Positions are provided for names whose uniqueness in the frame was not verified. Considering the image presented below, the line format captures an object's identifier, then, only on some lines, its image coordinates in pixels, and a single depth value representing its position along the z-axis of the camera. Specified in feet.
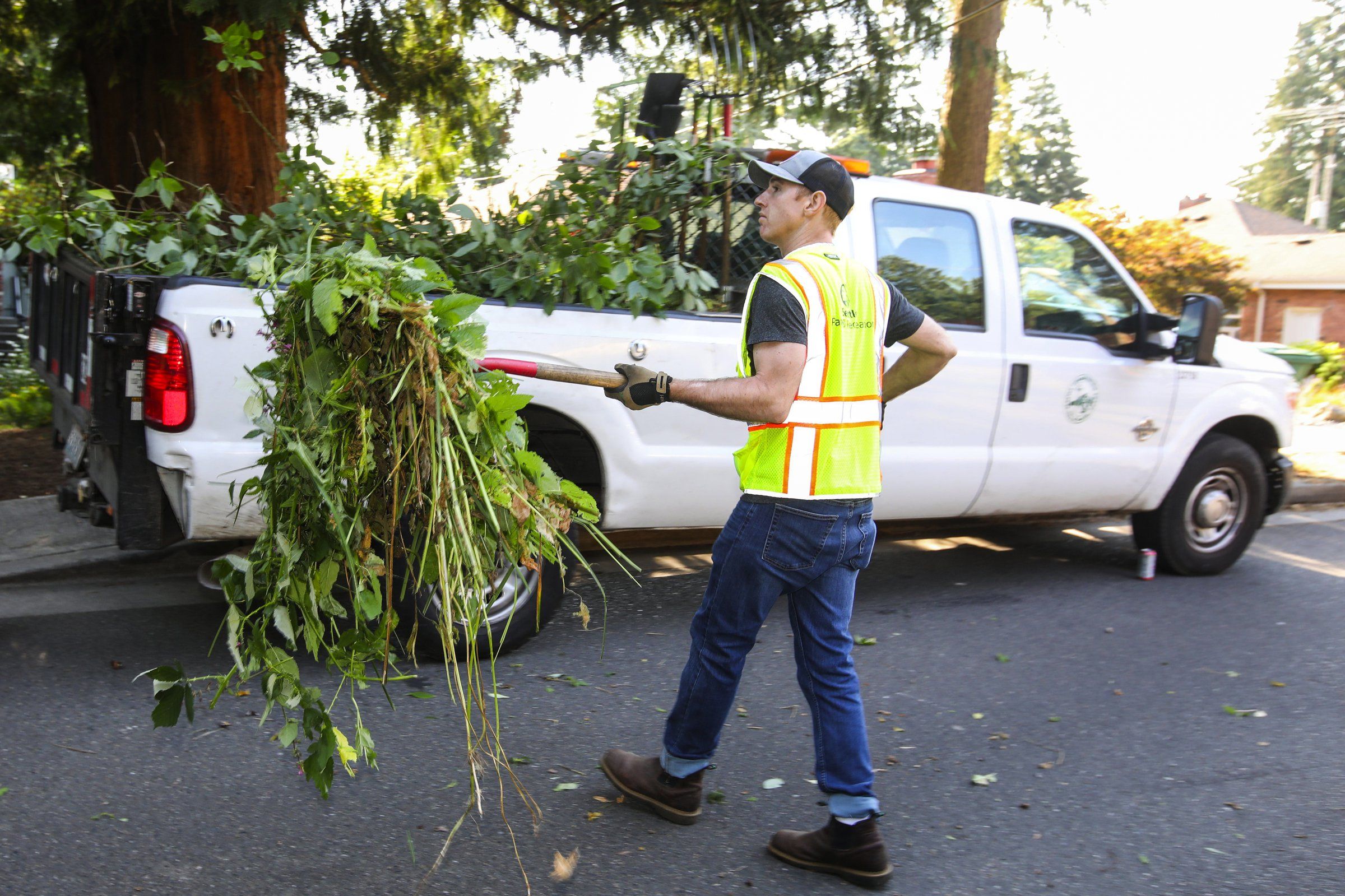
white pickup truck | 13.48
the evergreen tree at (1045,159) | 216.33
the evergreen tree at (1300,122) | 202.39
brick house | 108.88
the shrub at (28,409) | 30.45
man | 9.99
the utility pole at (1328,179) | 164.12
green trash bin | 50.70
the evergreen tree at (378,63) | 22.63
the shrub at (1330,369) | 53.47
